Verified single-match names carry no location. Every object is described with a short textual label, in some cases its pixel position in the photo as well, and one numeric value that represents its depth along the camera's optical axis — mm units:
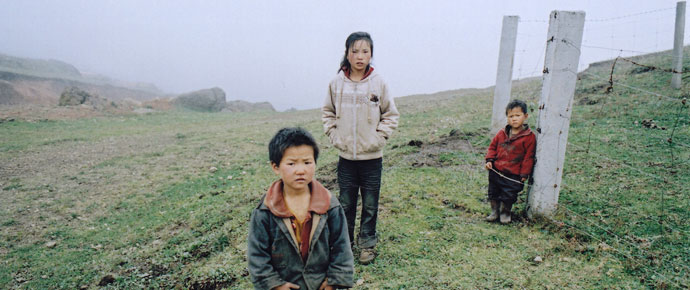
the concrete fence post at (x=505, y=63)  7125
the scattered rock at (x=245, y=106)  27406
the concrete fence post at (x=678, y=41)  8375
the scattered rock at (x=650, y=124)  6450
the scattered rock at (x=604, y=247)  3492
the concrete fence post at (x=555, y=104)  3758
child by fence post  4035
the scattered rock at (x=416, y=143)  7919
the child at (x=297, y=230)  2191
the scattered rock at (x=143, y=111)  20378
